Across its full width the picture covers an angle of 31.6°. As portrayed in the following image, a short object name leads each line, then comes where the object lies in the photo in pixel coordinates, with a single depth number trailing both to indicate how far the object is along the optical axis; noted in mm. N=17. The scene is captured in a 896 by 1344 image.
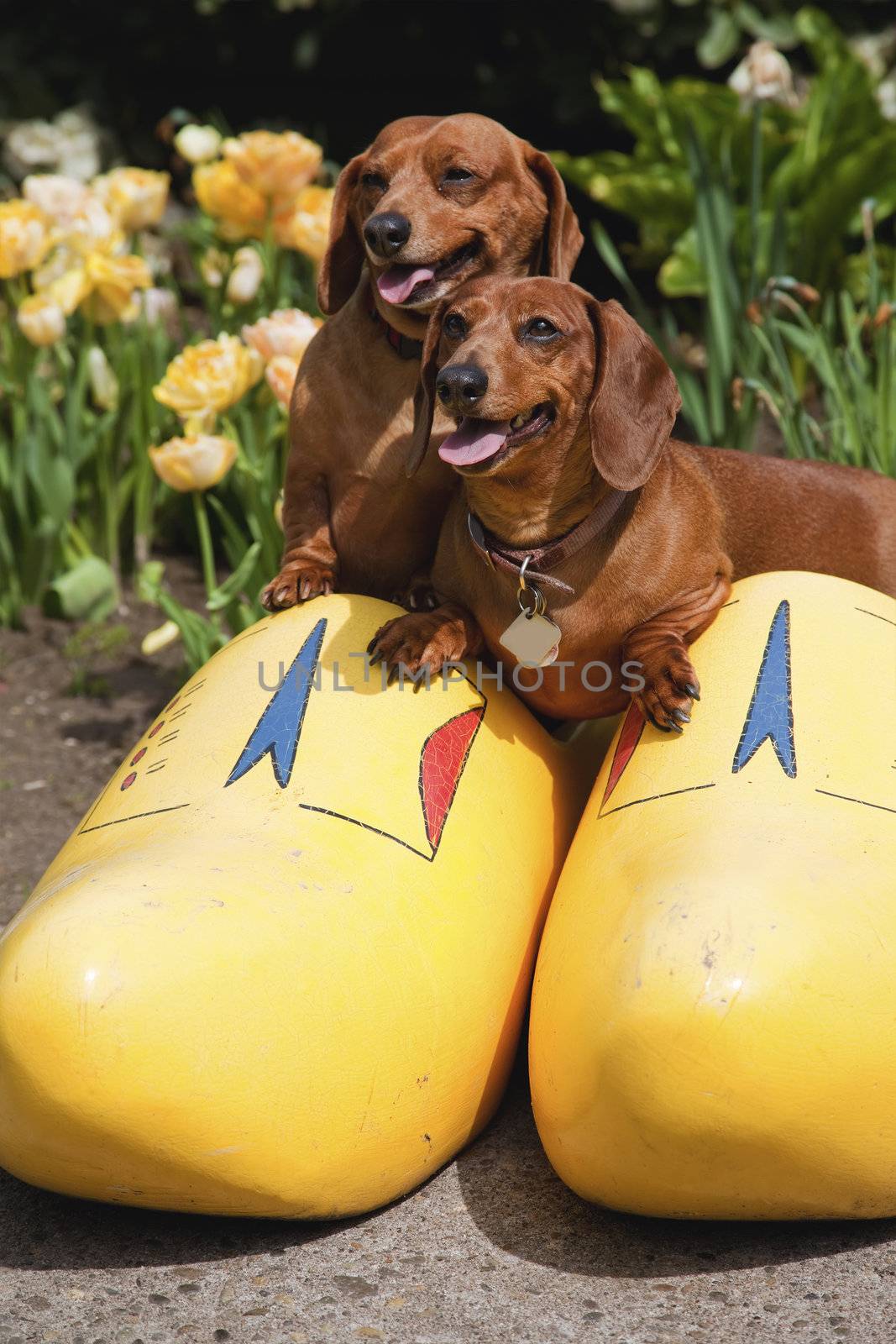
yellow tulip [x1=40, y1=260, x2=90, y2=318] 3836
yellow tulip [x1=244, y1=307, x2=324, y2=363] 3408
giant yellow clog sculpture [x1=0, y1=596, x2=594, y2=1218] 1898
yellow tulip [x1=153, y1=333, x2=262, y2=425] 3342
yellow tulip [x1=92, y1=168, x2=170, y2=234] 4254
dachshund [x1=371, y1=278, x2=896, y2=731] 2184
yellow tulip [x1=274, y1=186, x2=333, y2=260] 3873
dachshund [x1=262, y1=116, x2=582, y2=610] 2438
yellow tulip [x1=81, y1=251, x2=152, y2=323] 3873
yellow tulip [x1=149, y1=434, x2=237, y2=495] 3260
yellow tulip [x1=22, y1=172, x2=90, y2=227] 4145
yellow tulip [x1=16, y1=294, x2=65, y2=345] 3775
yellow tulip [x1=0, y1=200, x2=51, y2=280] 3848
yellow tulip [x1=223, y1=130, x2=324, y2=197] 3830
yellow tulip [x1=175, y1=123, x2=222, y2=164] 4320
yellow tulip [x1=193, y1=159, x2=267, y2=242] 3994
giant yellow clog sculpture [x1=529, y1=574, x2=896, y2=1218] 1876
